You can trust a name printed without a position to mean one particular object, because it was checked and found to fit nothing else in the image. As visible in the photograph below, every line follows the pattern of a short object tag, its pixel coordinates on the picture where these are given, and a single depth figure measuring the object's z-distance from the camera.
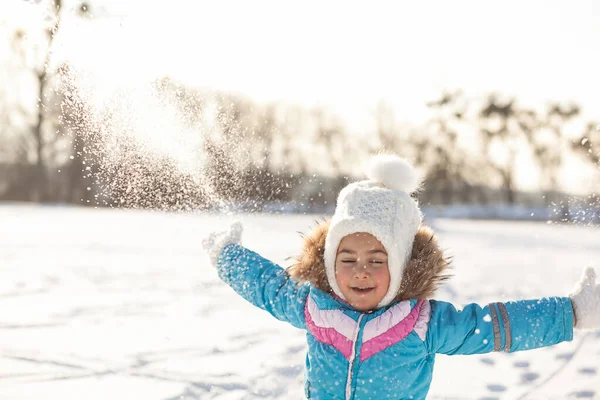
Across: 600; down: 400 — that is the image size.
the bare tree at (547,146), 22.59
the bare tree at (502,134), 24.19
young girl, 1.99
